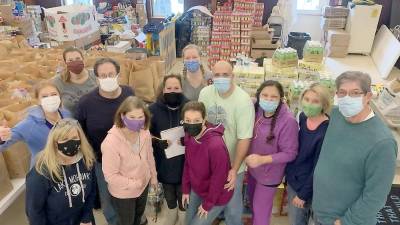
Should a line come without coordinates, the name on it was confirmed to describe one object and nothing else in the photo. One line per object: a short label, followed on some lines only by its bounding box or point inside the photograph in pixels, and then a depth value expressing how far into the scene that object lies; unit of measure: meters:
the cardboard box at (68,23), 5.19
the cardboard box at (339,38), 7.32
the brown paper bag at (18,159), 2.51
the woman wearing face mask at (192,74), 2.66
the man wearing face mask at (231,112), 2.30
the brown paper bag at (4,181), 2.39
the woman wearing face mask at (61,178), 1.89
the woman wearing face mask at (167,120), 2.38
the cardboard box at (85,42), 5.43
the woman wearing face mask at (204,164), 2.16
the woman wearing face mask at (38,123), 2.14
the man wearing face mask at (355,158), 1.69
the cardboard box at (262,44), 6.05
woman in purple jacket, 2.22
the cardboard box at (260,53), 6.02
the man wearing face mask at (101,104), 2.43
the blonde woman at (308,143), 2.13
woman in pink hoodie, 2.17
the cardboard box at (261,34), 6.20
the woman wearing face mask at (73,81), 2.69
